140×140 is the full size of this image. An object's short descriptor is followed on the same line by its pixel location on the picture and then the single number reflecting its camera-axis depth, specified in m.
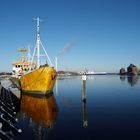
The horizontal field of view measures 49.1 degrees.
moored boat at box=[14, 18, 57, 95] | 22.93
